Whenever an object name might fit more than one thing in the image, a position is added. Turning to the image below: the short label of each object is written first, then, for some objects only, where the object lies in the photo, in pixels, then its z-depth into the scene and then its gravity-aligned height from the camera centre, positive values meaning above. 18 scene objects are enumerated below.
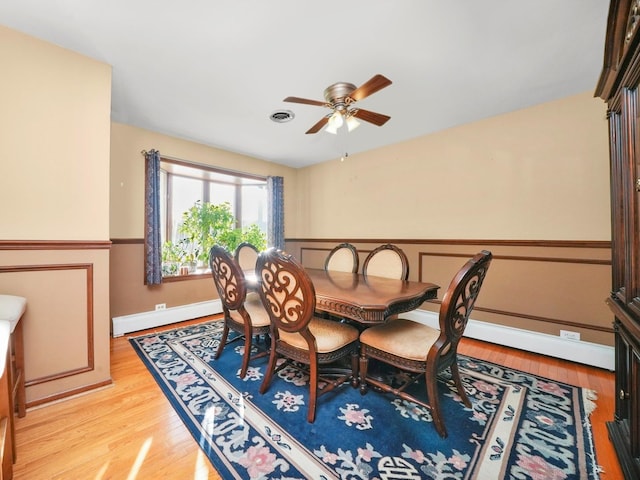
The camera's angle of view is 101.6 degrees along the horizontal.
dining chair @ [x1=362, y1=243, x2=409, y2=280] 2.45 -0.21
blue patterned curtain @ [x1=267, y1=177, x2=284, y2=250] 4.34 +0.52
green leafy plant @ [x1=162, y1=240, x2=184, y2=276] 3.52 -0.20
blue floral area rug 1.21 -1.04
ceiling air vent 2.66 +1.33
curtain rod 3.25 +1.07
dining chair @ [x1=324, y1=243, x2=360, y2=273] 2.90 -0.20
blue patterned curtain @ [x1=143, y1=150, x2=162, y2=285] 3.04 +0.35
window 3.59 +0.75
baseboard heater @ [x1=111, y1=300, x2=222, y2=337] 2.86 -0.89
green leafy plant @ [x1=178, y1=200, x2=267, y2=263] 3.64 +0.19
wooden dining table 1.49 -0.34
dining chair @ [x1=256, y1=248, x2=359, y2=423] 1.45 -0.54
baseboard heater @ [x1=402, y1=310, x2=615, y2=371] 2.17 -0.95
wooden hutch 1.06 +0.15
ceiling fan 1.64 +0.97
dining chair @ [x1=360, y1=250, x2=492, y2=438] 1.36 -0.60
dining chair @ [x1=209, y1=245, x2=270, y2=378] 1.98 -0.46
